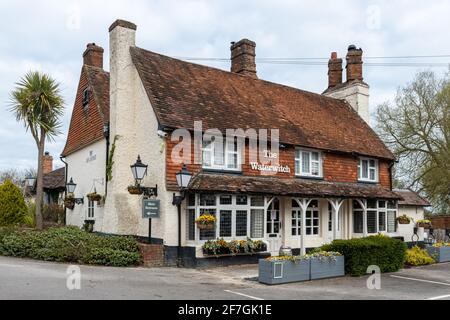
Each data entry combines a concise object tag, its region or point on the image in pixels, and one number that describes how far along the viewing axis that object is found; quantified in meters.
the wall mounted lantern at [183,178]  14.44
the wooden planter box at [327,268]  12.95
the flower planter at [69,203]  20.30
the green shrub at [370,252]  13.73
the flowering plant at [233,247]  15.16
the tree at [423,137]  30.31
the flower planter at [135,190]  15.02
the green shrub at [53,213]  24.06
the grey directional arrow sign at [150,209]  14.59
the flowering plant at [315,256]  12.38
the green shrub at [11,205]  20.48
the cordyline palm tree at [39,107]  18.80
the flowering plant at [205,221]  14.62
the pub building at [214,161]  15.56
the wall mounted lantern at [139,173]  14.81
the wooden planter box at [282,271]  12.01
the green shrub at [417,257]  16.78
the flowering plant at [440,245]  18.75
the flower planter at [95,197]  18.05
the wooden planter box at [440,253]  18.38
